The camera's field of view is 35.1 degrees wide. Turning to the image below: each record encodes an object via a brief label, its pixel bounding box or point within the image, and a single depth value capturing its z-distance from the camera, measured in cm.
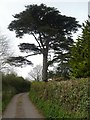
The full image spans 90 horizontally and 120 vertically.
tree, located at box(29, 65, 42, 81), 4234
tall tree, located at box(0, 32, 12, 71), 2352
